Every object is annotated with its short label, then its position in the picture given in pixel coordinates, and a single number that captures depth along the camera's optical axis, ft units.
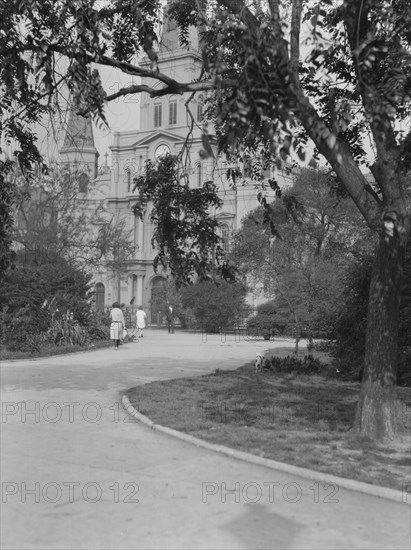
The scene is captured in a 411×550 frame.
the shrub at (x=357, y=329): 46.57
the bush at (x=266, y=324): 92.07
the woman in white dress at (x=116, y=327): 78.48
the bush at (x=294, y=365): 52.12
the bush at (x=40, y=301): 71.05
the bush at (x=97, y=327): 84.25
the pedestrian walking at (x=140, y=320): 112.68
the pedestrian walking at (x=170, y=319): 138.40
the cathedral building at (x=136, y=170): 200.64
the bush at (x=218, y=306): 130.41
